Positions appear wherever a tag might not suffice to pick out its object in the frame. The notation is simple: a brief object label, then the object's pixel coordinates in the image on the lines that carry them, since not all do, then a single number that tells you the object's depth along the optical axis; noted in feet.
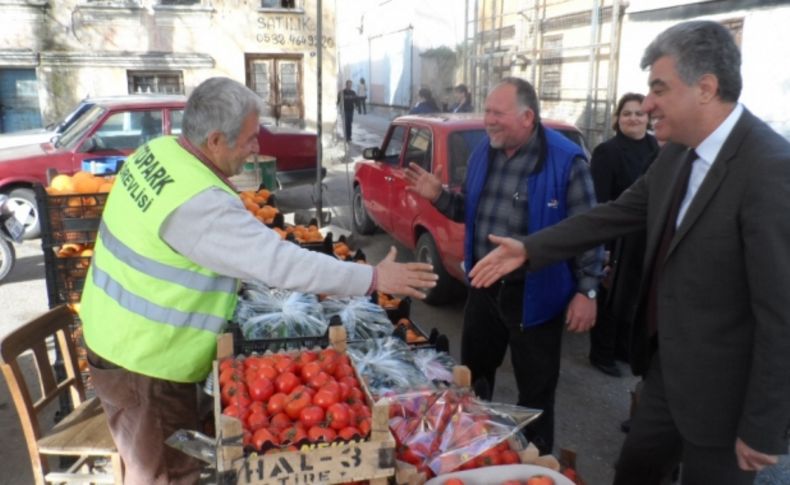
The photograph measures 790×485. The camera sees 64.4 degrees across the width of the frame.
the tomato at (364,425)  5.97
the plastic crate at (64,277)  12.11
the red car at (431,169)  18.83
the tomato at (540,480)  5.98
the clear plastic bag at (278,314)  9.43
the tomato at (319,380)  6.89
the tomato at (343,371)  7.25
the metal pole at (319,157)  28.84
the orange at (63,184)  12.80
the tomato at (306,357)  7.54
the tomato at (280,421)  6.24
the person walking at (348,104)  64.95
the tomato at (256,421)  6.15
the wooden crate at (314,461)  5.47
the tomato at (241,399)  6.50
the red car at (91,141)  27.27
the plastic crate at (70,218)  12.12
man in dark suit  5.98
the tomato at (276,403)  6.54
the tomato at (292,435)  5.86
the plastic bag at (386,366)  8.20
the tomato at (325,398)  6.44
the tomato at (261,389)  6.75
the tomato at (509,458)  6.64
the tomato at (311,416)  6.21
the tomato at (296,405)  6.45
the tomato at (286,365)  7.27
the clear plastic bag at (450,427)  6.52
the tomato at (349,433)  5.85
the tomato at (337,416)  6.09
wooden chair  9.04
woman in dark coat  14.69
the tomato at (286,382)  6.89
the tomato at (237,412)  6.31
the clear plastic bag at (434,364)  8.76
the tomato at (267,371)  7.06
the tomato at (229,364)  7.31
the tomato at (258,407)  6.38
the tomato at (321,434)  5.82
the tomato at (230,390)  6.77
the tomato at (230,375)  7.02
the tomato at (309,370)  7.13
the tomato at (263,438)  5.73
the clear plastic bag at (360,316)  10.14
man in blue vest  10.14
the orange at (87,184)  12.85
